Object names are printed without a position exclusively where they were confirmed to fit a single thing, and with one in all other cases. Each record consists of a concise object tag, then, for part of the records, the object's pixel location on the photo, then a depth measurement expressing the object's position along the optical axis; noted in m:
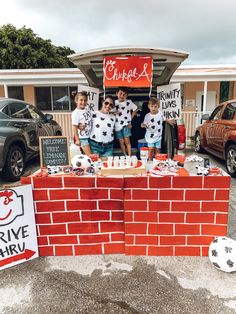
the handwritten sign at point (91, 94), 4.01
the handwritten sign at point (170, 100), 3.93
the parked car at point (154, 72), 3.21
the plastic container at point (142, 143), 4.25
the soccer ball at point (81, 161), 2.80
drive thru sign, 2.41
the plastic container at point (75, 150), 3.91
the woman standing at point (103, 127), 3.60
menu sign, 3.12
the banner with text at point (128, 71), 3.31
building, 9.82
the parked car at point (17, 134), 4.76
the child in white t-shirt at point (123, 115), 3.88
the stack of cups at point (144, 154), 3.36
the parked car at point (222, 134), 5.37
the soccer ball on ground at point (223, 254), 2.38
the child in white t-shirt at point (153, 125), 3.88
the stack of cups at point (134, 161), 2.79
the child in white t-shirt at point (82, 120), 3.64
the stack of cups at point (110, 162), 2.76
